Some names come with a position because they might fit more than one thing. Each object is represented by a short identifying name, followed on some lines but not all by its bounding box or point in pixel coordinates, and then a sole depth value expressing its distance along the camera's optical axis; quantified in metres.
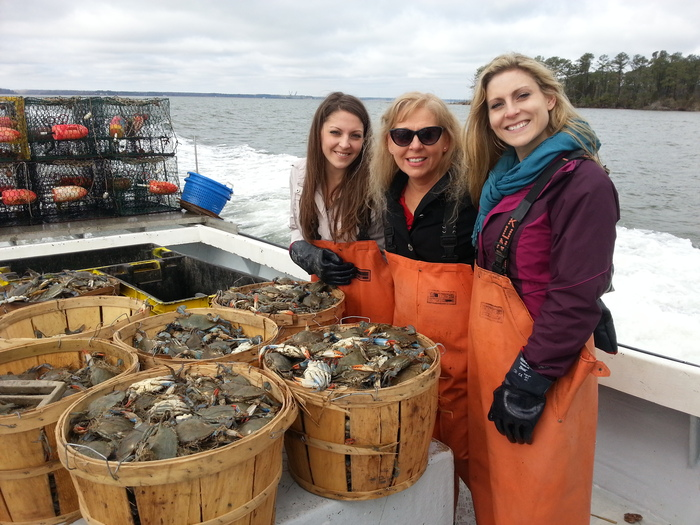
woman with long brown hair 2.99
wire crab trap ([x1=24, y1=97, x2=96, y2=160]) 6.37
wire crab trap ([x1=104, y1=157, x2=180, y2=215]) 7.23
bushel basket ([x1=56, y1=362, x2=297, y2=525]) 1.42
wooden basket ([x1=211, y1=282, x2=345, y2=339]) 2.72
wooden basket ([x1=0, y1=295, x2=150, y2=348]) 2.71
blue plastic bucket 7.66
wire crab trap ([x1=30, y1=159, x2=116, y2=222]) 6.76
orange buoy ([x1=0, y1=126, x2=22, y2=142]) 5.98
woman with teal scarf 1.87
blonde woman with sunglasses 2.53
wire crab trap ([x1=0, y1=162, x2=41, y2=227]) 6.41
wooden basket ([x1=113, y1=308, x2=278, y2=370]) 2.18
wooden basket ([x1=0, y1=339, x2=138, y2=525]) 1.66
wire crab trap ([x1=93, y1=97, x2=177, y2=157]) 6.88
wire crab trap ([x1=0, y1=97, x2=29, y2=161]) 6.04
